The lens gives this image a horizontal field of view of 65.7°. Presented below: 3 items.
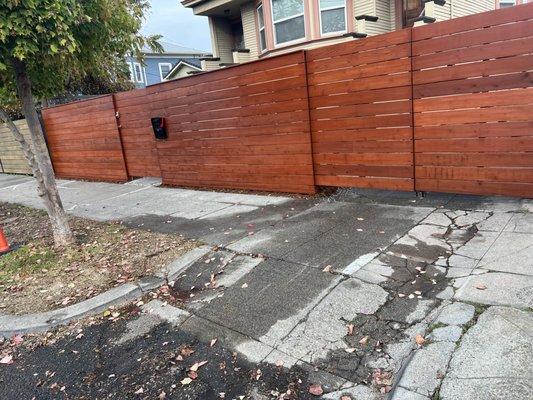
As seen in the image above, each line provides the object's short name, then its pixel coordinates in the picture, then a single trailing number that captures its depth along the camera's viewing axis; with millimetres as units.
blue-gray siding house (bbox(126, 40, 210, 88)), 33875
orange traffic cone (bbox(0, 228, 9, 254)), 5660
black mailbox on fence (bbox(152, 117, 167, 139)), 8602
